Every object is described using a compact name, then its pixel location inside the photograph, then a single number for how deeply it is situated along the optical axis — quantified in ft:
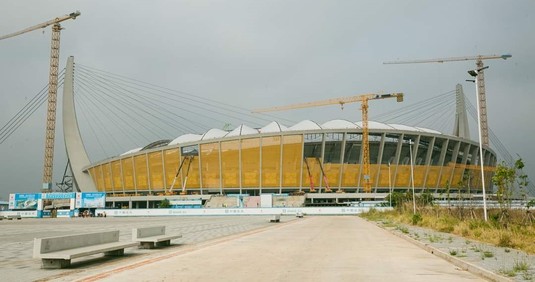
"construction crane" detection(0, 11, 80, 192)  314.55
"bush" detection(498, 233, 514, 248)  45.30
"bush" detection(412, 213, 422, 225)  91.17
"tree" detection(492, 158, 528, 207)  83.56
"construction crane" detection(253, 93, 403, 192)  290.15
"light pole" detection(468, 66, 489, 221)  77.98
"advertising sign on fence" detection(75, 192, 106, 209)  237.66
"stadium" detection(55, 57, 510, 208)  291.79
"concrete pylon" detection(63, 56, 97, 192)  325.42
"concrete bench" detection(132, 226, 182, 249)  49.52
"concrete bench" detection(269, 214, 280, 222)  125.16
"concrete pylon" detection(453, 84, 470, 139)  397.13
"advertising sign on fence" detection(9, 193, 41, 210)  251.19
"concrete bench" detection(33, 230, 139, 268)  33.50
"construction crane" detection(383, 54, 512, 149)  396.82
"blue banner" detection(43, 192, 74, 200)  266.36
